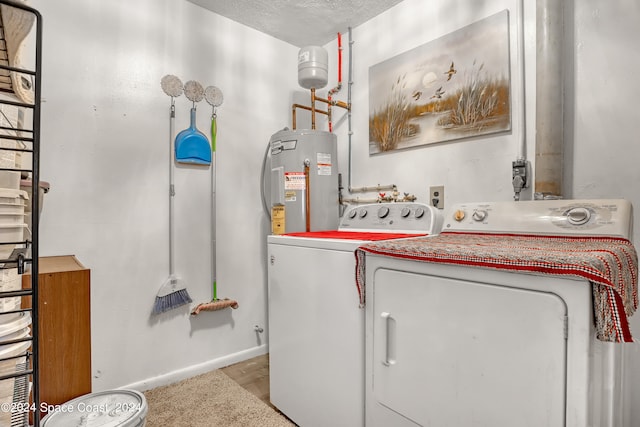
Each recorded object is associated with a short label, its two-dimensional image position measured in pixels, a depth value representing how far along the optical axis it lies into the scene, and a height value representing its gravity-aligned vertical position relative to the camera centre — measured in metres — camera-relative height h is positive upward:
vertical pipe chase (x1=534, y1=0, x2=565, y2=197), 1.52 +0.55
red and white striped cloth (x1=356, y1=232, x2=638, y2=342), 0.77 -0.12
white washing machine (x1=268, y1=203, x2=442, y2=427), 1.41 -0.48
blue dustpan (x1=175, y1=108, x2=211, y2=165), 2.15 +0.45
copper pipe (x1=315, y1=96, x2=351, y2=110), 2.52 +0.84
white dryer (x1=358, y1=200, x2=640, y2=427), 0.83 -0.32
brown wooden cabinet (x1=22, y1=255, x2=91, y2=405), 1.11 -0.40
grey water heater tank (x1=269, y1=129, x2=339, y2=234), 2.13 +0.21
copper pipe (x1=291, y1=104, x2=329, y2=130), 2.55 +0.80
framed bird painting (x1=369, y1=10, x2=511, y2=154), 1.76 +0.74
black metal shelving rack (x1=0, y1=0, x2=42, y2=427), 0.45 -0.04
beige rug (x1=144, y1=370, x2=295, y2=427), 1.75 -1.08
